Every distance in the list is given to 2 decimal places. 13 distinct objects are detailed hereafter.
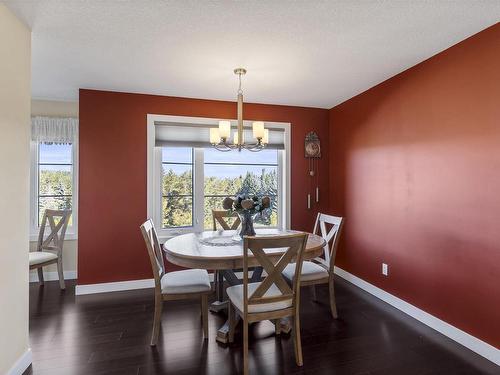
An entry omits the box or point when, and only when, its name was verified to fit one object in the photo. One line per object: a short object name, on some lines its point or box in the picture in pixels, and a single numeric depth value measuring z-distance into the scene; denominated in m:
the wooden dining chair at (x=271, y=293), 1.95
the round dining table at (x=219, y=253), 2.19
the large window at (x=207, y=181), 3.91
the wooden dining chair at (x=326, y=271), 2.77
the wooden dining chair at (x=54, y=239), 3.59
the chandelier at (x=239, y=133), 2.71
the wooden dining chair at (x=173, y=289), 2.34
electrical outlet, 3.24
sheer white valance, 3.90
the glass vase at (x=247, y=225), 2.77
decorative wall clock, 4.31
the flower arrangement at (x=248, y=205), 2.63
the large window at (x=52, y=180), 3.96
